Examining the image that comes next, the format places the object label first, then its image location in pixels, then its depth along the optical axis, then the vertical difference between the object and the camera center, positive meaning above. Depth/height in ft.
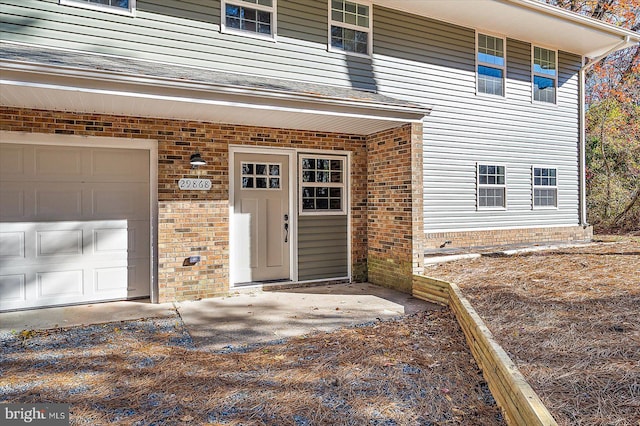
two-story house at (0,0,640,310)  16.99 +3.62
